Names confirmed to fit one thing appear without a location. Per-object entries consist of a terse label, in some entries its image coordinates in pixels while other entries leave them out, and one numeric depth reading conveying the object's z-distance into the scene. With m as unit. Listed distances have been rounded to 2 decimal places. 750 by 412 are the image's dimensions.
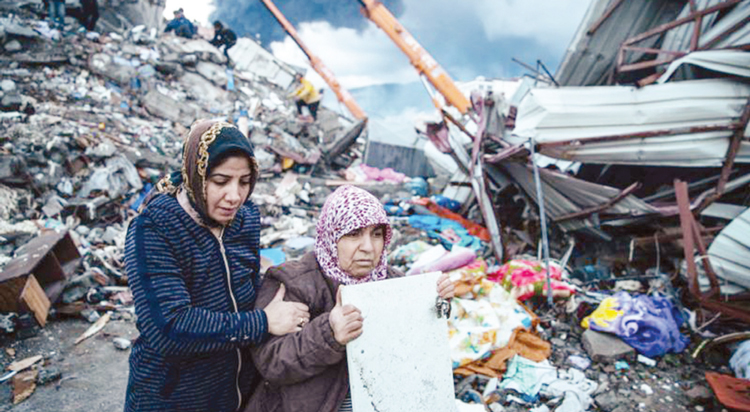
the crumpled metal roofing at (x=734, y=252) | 3.48
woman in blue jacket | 1.10
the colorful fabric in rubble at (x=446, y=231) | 6.20
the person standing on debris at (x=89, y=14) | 12.27
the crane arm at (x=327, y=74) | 16.66
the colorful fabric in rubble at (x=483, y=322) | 3.33
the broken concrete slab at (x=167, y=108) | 10.37
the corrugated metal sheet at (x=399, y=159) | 13.95
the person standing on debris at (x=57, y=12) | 11.59
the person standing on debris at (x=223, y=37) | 15.50
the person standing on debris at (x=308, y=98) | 14.95
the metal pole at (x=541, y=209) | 4.02
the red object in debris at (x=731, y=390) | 2.69
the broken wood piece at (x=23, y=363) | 2.86
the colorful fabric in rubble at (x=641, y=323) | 3.53
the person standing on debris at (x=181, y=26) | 15.11
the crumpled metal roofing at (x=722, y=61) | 4.06
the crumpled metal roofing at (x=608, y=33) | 5.87
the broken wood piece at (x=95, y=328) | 3.43
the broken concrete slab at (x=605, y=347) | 3.46
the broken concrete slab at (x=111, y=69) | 10.48
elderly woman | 1.15
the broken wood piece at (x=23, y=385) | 2.62
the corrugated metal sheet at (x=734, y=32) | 4.32
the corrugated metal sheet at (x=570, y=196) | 4.50
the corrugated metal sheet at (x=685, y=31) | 4.95
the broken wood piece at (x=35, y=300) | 3.17
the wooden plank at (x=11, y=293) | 3.09
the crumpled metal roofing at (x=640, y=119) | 4.28
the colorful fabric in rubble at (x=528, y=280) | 4.17
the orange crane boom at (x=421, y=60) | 10.89
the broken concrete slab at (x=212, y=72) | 13.68
